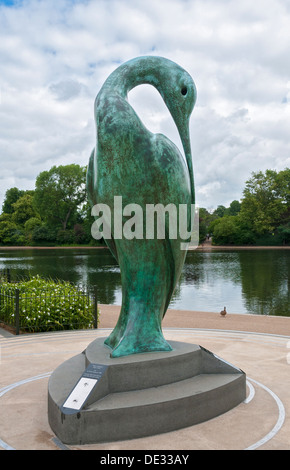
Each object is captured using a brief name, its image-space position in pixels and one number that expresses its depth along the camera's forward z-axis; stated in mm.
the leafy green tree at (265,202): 55438
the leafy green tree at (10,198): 82862
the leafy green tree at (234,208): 95000
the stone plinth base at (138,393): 3990
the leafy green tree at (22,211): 72688
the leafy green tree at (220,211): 101262
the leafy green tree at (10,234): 66756
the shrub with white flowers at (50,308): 9258
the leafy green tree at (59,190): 60000
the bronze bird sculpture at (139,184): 5020
